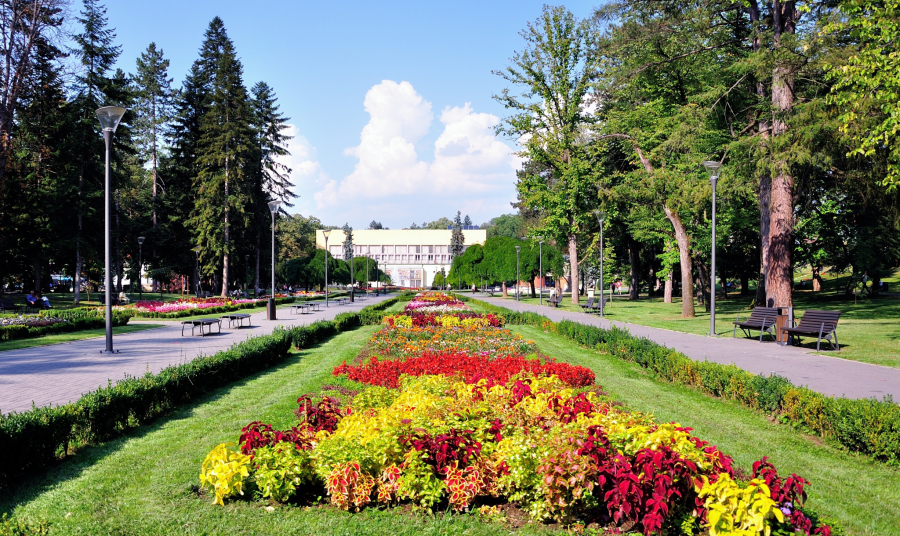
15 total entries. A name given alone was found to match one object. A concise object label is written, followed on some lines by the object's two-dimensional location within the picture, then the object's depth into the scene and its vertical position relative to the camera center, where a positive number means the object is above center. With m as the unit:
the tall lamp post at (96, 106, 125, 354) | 10.92 +3.06
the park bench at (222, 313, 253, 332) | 17.64 -1.72
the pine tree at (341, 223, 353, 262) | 100.11 +5.21
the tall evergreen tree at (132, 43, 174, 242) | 45.72 +15.55
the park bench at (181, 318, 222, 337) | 14.84 -1.29
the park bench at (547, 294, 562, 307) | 31.47 -1.65
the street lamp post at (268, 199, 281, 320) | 21.01 +2.74
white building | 104.75 +5.00
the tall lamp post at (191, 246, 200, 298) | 41.96 +0.17
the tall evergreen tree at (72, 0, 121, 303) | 30.34 +9.83
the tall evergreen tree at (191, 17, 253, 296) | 37.12 +7.93
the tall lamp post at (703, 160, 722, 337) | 14.22 +2.49
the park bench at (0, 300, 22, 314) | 22.13 -1.25
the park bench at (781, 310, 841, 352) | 11.04 -1.17
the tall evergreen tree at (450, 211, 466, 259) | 101.88 +5.66
